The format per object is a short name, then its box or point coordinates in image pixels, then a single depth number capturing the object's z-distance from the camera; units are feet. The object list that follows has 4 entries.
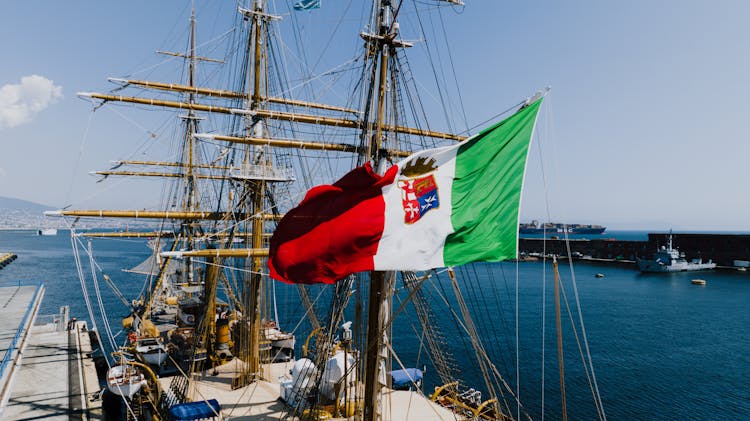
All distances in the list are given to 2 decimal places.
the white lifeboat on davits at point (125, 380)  73.56
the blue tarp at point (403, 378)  80.79
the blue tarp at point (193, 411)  50.44
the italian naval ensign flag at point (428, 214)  31.48
